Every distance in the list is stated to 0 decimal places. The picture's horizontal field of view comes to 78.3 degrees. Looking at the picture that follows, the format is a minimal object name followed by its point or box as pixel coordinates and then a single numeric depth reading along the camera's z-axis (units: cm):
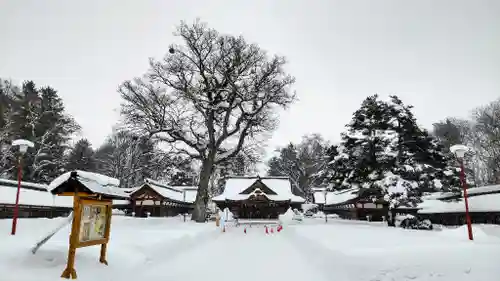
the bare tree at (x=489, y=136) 2917
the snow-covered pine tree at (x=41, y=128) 3064
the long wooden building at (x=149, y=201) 3628
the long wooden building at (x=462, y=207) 2136
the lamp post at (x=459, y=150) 1104
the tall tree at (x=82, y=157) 4456
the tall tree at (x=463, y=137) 3488
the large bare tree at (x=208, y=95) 2434
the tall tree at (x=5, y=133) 2719
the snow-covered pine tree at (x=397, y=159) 2167
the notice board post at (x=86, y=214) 603
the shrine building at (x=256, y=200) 3659
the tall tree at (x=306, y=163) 5975
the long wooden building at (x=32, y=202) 2077
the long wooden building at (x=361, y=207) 2858
